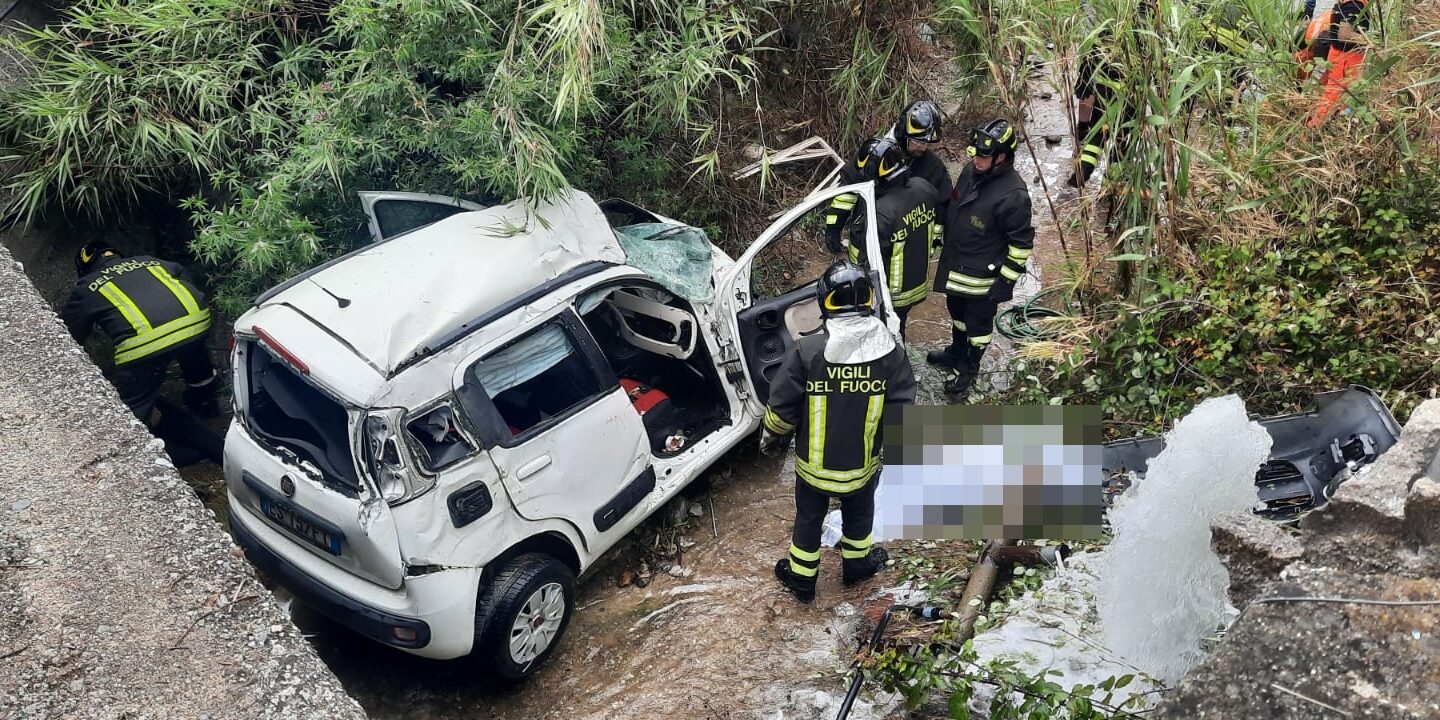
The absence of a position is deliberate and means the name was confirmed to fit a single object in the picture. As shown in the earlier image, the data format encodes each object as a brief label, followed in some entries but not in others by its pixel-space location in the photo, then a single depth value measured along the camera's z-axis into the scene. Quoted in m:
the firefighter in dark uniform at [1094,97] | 5.27
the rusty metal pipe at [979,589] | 3.93
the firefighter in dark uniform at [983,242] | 5.47
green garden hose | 6.14
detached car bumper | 4.00
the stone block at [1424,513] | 2.61
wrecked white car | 3.89
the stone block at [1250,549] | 2.83
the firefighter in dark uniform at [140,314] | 5.22
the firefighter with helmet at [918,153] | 5.65
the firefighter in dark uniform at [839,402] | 4.10
